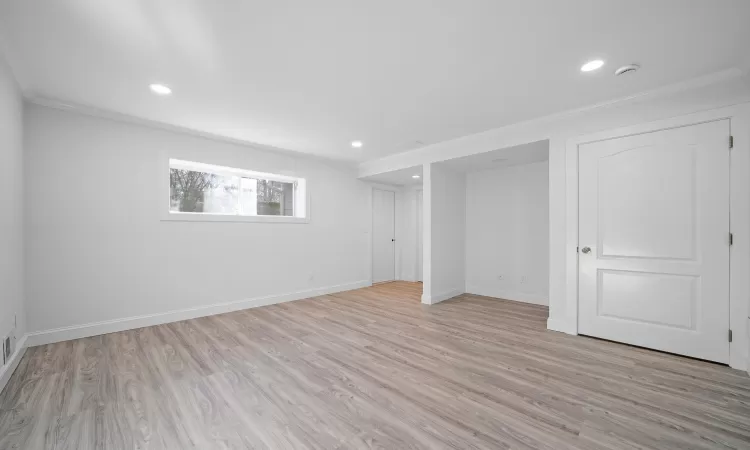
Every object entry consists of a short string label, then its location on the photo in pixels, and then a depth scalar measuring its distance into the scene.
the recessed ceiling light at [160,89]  2.74
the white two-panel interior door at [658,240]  2.62
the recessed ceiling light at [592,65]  2.35
